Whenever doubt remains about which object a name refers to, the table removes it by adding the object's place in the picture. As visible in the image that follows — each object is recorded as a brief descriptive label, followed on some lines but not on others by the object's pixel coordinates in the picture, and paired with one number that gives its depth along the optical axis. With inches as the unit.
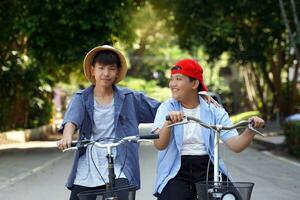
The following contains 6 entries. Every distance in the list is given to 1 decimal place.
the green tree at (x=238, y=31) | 1574.4
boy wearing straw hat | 318.7
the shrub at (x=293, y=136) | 1095.3
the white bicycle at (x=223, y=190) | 268.6
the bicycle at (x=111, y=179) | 275.9
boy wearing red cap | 319.5
